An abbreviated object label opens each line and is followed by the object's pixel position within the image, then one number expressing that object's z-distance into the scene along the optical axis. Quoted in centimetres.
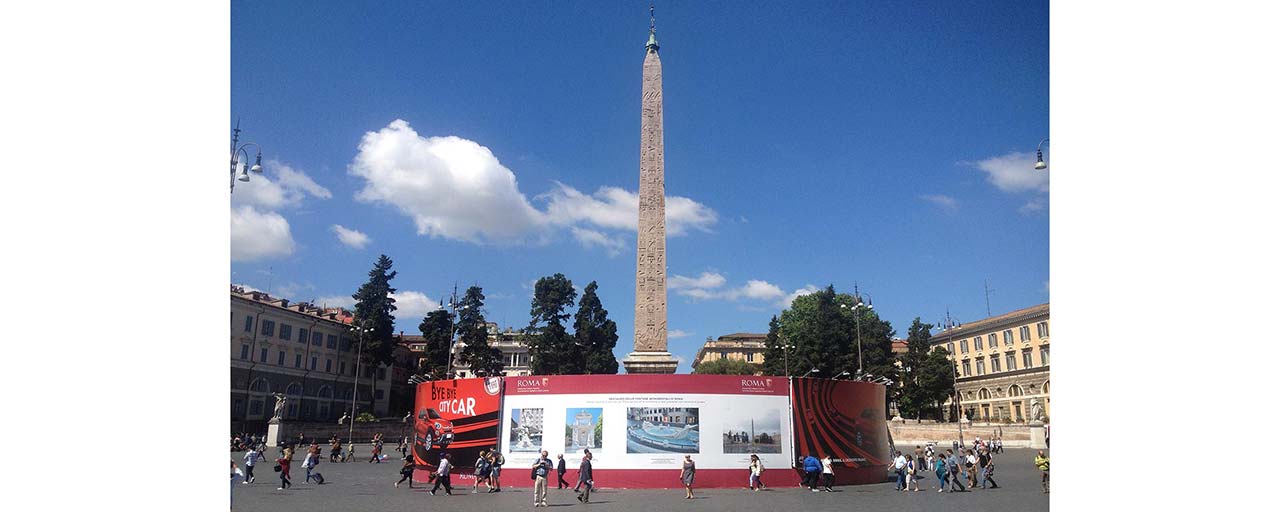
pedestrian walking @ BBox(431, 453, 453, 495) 1869
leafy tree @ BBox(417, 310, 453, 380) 5647
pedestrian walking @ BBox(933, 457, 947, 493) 2103
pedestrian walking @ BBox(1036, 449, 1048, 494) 1898
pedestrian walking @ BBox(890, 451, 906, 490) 2120
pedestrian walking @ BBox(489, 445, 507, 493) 1908
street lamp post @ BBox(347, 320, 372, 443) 5161
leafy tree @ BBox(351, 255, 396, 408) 5544
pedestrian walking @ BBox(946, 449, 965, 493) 2067
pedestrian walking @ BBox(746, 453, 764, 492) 1955
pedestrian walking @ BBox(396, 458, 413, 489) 2036
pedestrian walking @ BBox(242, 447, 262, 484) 2152
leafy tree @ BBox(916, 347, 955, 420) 5906
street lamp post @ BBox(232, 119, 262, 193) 1563
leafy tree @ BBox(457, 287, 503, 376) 5691
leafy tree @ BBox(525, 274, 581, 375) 5500
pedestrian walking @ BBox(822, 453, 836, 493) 1978
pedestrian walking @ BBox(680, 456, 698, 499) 1761
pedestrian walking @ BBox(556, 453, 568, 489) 1958
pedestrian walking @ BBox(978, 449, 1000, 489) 2125
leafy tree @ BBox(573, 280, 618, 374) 5544
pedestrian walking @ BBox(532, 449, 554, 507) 1608
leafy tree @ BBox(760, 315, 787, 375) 6147
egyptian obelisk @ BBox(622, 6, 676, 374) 2480
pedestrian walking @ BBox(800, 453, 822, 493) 2009
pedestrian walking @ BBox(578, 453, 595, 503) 1684
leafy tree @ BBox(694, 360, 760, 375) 6872
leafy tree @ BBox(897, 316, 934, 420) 5819
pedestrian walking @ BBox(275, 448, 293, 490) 1983
